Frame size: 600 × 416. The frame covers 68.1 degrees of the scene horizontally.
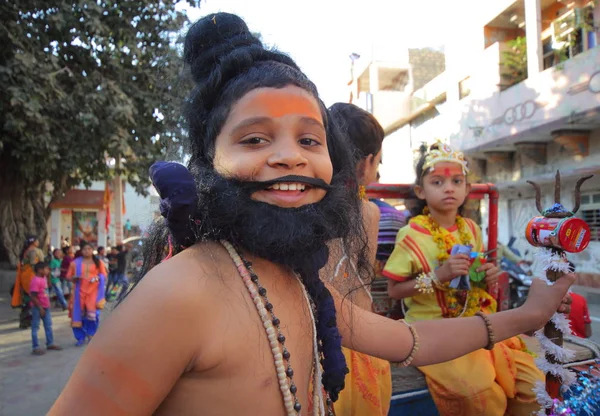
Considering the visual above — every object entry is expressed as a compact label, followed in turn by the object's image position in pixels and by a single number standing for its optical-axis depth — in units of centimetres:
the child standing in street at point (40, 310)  620
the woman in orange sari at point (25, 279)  735
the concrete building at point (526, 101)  1008
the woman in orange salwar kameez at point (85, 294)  645
